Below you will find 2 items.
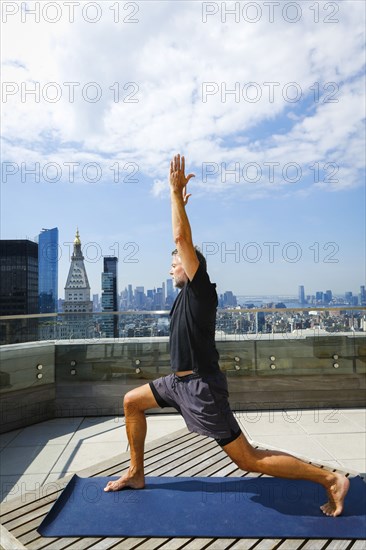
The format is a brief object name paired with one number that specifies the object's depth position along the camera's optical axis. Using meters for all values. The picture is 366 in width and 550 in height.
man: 1.96
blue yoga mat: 1.83
